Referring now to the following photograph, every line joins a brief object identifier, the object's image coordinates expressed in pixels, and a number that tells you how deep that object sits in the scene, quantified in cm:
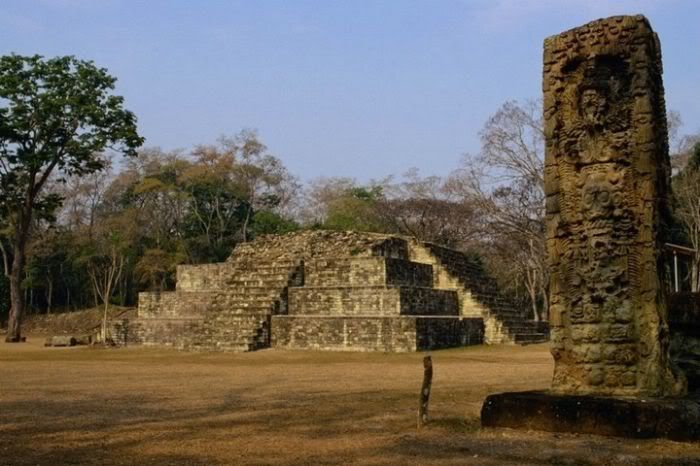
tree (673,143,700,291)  3152
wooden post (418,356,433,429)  736
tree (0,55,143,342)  2756
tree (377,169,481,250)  4384
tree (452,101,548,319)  3173
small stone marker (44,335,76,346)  2645
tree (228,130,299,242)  4600
